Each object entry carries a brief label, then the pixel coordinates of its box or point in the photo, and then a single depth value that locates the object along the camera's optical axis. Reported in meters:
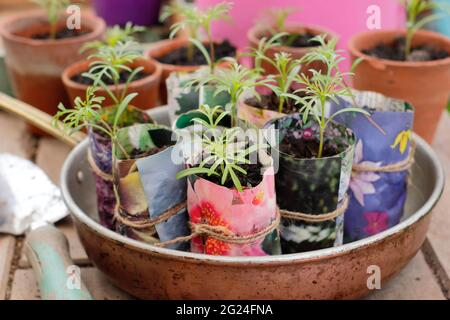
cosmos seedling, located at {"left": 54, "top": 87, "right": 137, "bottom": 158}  0.69
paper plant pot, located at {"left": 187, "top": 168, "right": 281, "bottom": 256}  0.67
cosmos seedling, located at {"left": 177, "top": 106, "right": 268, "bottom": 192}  0.65
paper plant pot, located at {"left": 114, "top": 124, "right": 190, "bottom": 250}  0.71
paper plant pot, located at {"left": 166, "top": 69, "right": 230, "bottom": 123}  0.87
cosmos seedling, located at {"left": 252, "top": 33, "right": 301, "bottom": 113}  0.76
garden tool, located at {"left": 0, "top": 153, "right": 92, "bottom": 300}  0.73
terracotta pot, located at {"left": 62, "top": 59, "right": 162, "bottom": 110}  1.04
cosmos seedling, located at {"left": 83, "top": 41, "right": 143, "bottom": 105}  0.78
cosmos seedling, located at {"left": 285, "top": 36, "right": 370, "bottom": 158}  0.70
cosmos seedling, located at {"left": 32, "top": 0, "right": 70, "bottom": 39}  1.23
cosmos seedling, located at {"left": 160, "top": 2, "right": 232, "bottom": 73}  0.84
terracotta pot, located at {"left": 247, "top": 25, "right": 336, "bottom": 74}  1.08
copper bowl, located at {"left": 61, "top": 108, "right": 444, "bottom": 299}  0.68
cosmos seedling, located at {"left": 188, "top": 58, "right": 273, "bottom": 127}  0.73
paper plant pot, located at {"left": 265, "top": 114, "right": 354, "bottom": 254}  0.70
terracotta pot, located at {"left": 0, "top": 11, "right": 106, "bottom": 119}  1.17
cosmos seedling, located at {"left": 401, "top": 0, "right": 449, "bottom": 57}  1.09
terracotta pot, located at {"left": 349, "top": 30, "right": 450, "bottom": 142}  1.03
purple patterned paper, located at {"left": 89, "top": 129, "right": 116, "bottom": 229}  0.79
